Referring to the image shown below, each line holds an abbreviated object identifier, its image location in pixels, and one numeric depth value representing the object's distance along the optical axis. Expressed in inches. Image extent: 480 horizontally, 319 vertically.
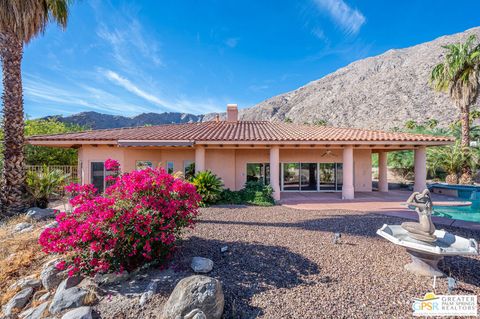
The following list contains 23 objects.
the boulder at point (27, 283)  209.9
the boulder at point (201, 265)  207.8
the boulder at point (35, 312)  176.4
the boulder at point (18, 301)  191.2
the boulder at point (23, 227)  330.9
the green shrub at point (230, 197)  540.7
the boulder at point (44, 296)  195.9
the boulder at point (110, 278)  194.9
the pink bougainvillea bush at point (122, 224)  182.5
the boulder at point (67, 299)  176.1
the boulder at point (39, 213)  388.3
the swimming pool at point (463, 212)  365.5
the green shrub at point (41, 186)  442.6
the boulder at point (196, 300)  155.0
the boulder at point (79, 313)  161.3
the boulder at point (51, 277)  204.5
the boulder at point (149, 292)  173.5
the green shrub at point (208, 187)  510.0
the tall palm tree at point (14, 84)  400.5
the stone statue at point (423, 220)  208.1
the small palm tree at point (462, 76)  740.0
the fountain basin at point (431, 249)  188.9
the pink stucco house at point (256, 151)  567.5
